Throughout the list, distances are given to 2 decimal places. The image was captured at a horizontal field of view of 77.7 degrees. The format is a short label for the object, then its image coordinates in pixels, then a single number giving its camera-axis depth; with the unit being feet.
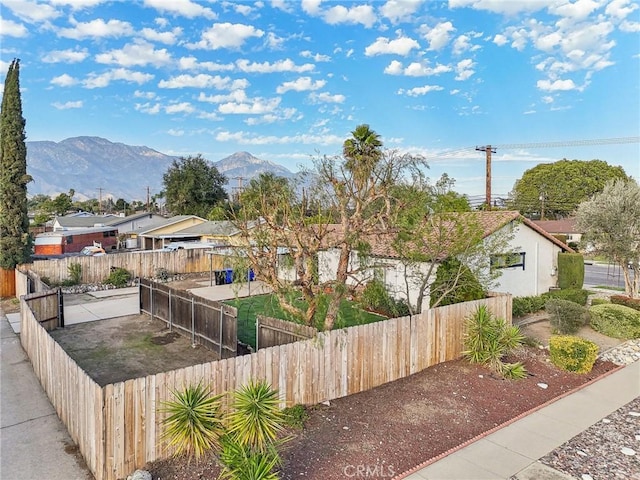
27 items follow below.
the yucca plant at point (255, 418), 16.84
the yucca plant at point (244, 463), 14.03
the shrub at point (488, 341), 29.68
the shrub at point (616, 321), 39.14
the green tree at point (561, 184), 199.00
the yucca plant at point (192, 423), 16.90
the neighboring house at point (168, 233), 112.27
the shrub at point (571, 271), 60.90
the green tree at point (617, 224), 52.44
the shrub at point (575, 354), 29.91
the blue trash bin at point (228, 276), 74.43
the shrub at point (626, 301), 50.52
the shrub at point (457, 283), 37.76
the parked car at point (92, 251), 101.87
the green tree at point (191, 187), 164.45
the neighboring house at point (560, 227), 152.35
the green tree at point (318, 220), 27.02
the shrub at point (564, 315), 39.19
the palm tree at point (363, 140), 67.24
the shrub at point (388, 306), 45.74
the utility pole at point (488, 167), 77.46
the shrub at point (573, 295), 52.37
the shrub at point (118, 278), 68.28
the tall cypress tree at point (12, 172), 62.64
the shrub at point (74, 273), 66.74
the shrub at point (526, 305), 48.32
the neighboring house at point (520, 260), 41.60
